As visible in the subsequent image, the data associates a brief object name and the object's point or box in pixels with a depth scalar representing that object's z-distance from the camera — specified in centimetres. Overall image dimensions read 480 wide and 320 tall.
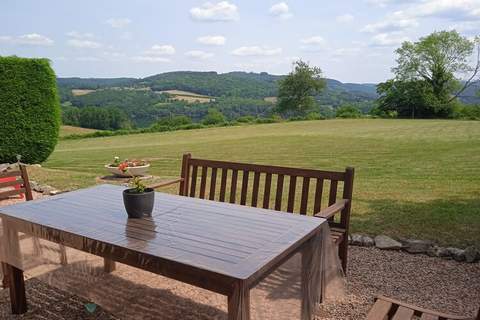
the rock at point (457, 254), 428
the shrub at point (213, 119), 3728
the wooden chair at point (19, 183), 415
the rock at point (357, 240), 483
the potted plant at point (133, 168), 983
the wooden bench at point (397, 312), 229
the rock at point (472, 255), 423
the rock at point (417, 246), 450
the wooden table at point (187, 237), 201
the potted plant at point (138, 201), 280
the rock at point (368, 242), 477
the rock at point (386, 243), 463
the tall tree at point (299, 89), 6159
